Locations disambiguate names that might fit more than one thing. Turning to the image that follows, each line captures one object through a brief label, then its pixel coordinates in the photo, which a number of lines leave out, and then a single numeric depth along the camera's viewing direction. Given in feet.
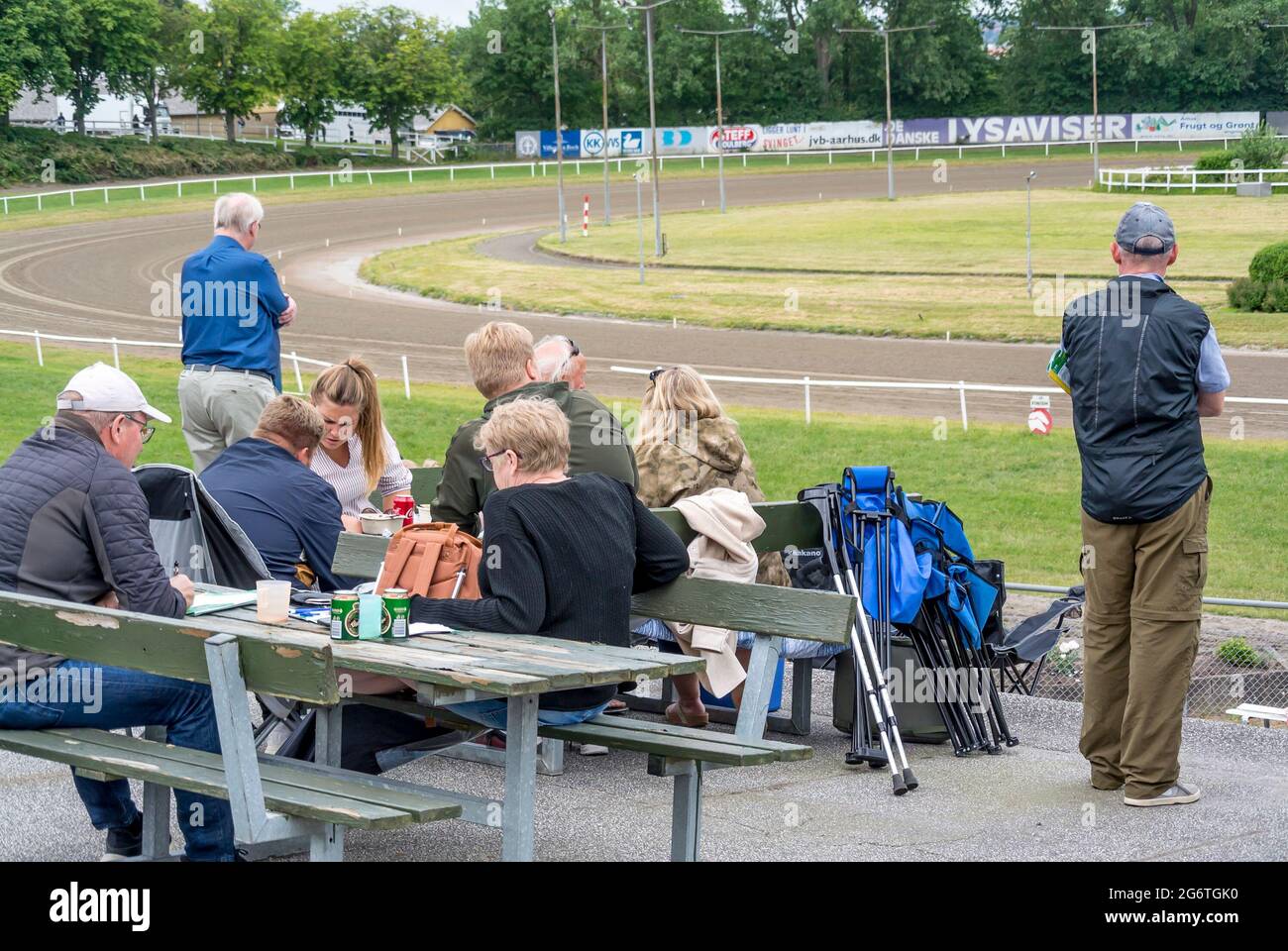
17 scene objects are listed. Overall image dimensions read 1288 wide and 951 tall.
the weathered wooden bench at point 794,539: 22.52
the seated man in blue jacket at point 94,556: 15.90
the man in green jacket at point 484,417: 20.67
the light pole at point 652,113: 115.88
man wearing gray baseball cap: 18.95
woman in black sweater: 16.24
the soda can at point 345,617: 15.84
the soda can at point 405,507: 23.38
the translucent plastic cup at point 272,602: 16.70
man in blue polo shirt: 27.86
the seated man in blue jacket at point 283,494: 20.75
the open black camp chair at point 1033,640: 27.14
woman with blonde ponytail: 24.57
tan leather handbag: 17.52
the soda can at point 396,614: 16.06
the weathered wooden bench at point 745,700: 16.61
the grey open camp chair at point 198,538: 19.34
